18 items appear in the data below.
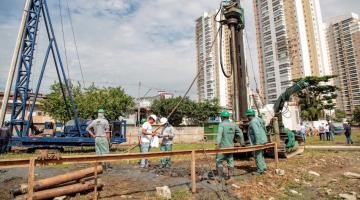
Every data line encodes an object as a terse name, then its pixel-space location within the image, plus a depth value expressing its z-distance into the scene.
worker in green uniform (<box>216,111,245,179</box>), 6.37
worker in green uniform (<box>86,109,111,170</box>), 7.30
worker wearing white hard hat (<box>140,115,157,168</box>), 8.02
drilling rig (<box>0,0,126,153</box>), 15.11
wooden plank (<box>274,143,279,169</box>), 7.50
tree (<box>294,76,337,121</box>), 40.25
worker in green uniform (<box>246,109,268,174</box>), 6.90
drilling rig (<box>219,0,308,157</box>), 9.66
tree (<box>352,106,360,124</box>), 56.84
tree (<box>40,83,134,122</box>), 30.84
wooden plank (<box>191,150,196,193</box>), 4.96
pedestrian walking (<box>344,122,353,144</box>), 17.69
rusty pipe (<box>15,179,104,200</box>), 4.00
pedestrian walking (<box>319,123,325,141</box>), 22.73
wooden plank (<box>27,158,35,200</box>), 3.37
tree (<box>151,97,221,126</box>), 45.97
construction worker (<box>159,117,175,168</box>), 8.36
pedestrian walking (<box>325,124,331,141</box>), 22.62
